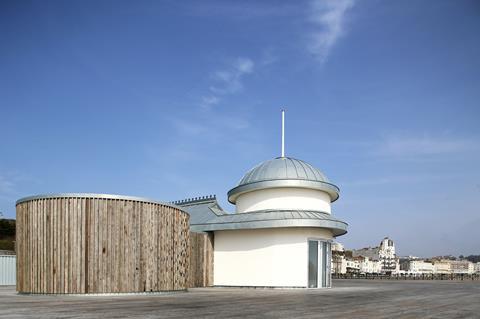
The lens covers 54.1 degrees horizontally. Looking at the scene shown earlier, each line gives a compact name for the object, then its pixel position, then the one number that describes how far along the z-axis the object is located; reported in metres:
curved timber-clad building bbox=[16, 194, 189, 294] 19.92
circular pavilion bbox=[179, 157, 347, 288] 29.70
